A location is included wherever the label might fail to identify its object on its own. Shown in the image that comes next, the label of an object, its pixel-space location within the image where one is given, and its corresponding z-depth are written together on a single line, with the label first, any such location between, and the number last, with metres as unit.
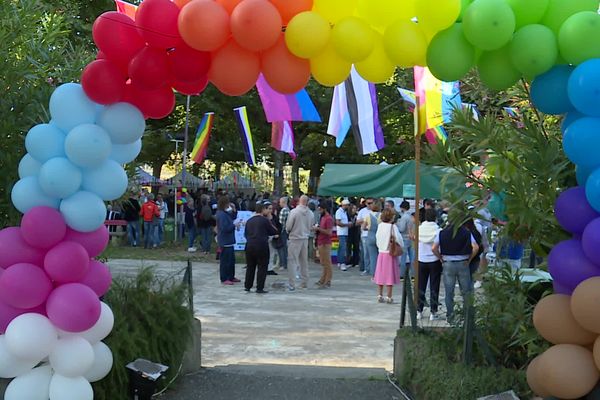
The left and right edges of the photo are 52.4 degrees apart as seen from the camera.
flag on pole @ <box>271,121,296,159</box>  12.77
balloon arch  3.73
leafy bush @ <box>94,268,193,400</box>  4.98
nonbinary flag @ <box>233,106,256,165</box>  15.39
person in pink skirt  10.24
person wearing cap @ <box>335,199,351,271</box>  14.94
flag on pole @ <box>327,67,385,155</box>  8.16
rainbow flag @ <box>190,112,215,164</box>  16.81
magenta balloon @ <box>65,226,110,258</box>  4.22
